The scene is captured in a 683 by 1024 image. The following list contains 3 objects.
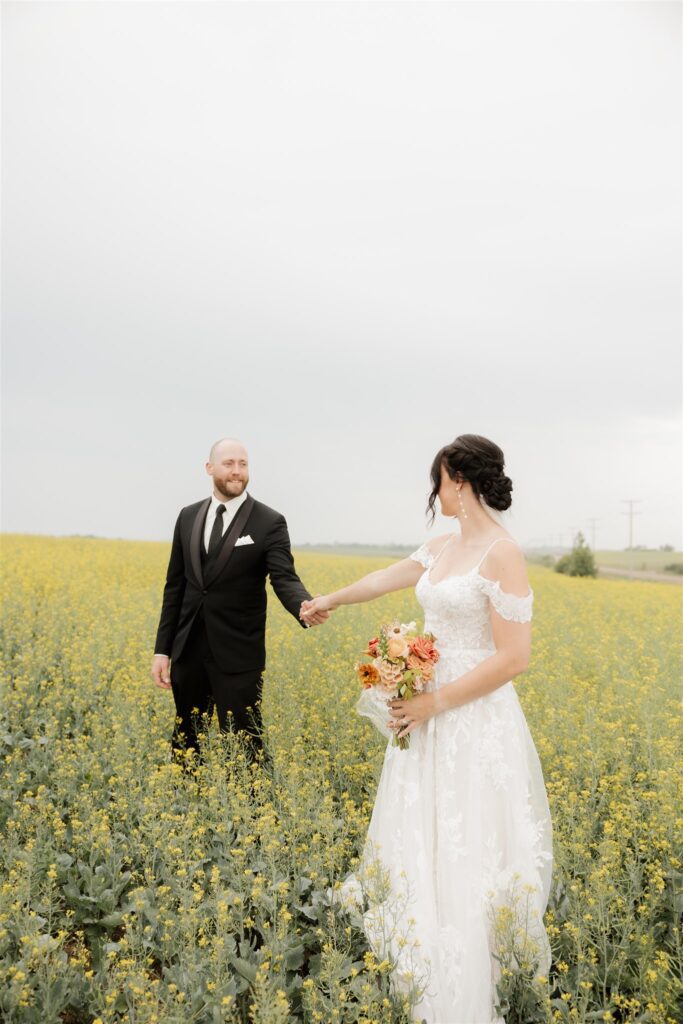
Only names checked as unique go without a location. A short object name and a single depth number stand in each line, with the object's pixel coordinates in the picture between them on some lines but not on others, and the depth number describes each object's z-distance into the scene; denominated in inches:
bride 141.4
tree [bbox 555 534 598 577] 1513.3
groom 229.1
